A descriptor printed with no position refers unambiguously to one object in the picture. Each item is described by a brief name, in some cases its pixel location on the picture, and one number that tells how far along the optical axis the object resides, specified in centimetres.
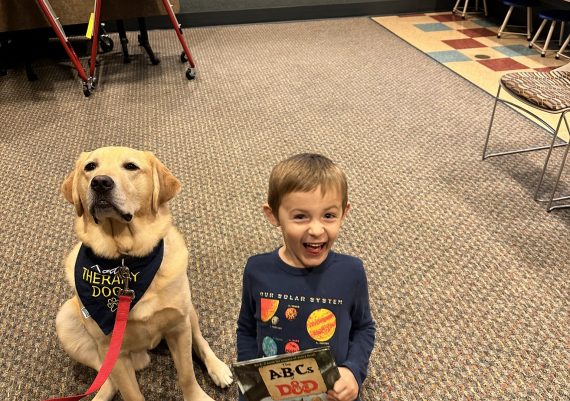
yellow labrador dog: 127
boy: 100
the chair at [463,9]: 584
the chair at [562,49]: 451
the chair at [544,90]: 235
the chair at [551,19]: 453
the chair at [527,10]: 497
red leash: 118
